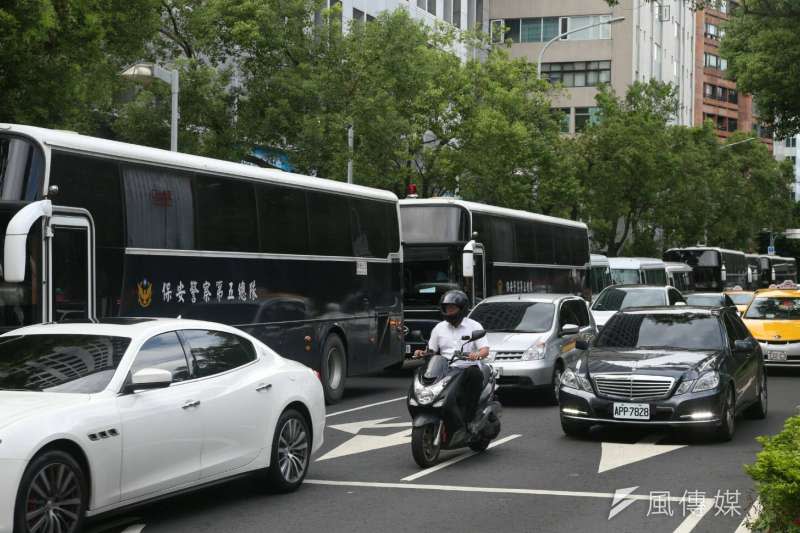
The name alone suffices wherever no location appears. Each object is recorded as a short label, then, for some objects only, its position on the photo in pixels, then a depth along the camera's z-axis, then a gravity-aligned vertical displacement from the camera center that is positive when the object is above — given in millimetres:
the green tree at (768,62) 27859 +4887
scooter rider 11938 -705
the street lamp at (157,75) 21312 +3432
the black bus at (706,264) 60781 +276
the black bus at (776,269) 86562 +27
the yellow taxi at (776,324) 23516 -1056
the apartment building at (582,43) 78625 +14575
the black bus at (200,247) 12203 +295
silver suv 17859 -956
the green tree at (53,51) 15539 +2990
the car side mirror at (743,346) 14406 -893
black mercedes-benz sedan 13141 -1138
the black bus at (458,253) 24656 +357
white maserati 7500 -986
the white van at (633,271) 44875 -44
